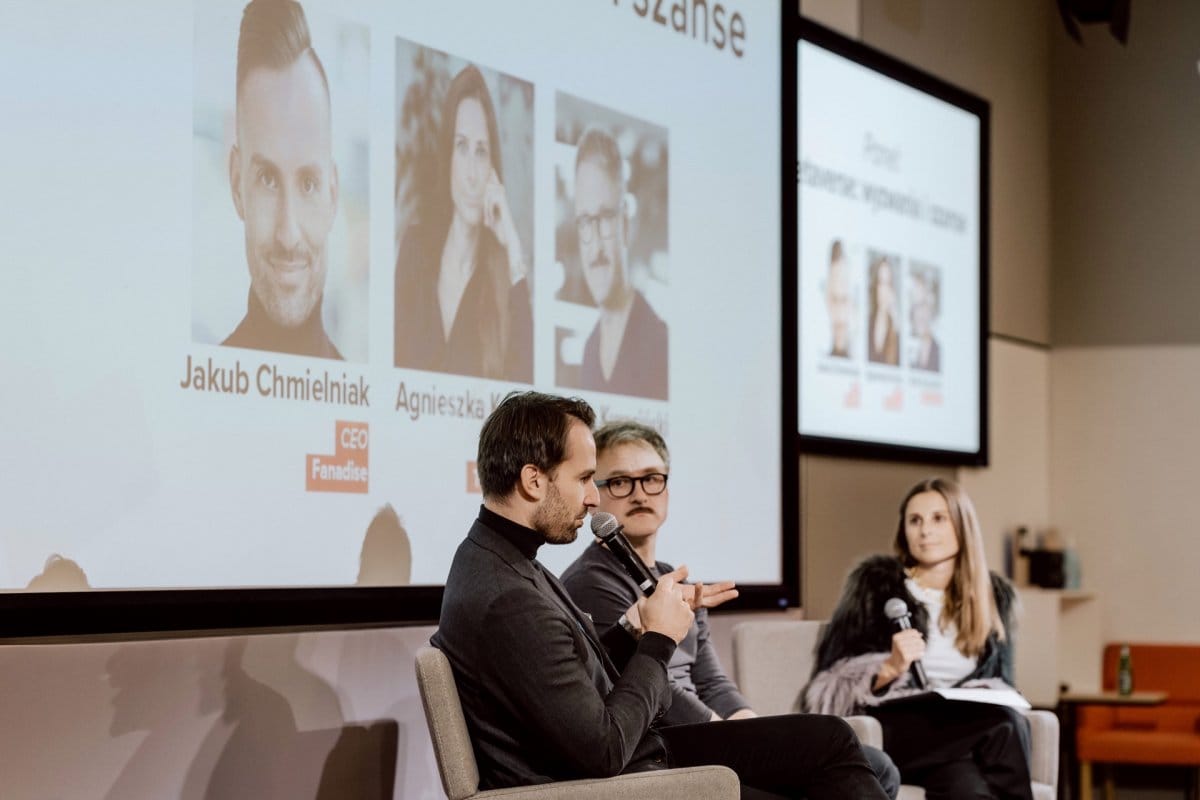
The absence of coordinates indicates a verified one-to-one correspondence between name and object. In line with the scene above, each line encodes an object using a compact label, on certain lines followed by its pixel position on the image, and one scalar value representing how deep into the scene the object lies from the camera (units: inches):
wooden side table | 490.3
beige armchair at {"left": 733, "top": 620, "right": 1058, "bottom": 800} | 333.7
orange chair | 478.6
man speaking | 196.7
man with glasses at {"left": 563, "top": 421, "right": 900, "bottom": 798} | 262.1
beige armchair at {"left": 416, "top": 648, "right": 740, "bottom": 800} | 198.4
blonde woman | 320.2
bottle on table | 505.4
